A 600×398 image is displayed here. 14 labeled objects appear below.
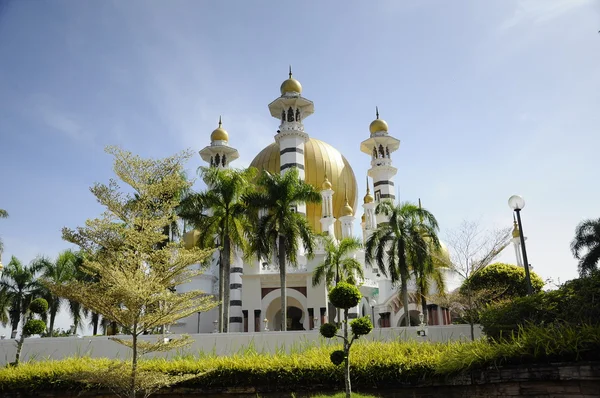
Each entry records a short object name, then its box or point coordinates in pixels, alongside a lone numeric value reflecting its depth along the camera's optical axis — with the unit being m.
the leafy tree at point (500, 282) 22.95
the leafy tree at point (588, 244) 34.94
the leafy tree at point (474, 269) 20.69
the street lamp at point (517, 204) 16.36
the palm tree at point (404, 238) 26.00
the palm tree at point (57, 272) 38.31
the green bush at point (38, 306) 22.58
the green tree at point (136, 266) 13.92
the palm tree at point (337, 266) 30.66
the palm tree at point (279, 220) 26.00
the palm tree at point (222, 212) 25.58
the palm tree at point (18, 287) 38.19
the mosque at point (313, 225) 35.19
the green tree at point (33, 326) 19.86
